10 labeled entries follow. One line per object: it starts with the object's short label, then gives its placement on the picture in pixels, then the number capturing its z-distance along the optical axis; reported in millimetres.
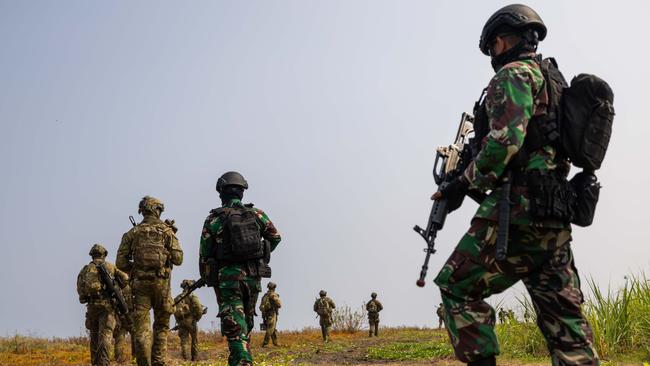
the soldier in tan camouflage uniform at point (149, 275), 9875
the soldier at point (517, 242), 3885
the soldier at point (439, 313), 30844
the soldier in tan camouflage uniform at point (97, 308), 11508
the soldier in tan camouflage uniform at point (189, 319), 17422
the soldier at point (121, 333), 14695
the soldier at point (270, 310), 23484
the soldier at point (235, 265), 7824
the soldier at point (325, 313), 25844
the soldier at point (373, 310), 29750
